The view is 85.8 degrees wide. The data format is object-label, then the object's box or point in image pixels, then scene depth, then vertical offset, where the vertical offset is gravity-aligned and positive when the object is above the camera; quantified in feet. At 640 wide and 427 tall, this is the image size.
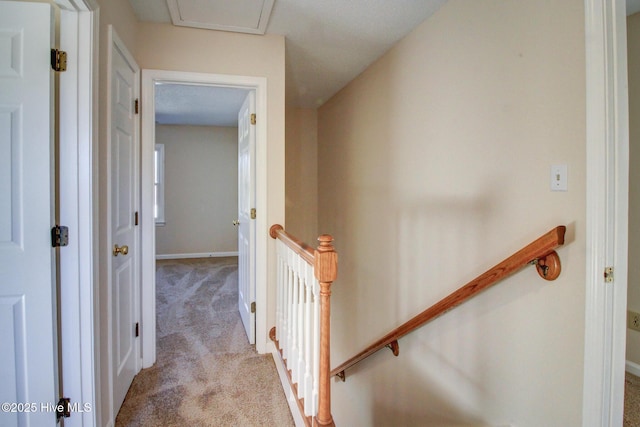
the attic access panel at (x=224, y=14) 6.83 +4.09
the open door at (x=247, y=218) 8.59 -0.25
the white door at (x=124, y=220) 5.89 -0.20
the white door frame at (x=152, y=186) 7.54 +0.42
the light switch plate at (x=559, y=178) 4.75 +0.43
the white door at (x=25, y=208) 4.28 +0.02
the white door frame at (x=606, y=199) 4.17 +0.11
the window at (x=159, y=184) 19.77 +1.46
